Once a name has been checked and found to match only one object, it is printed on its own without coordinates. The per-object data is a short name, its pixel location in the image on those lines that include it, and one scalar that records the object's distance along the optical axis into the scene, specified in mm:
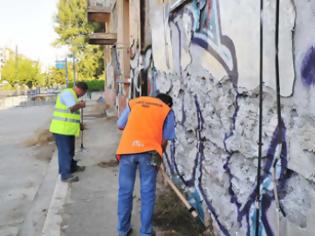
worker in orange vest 4223
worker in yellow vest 6758
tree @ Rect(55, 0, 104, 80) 45281
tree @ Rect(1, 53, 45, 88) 69125
